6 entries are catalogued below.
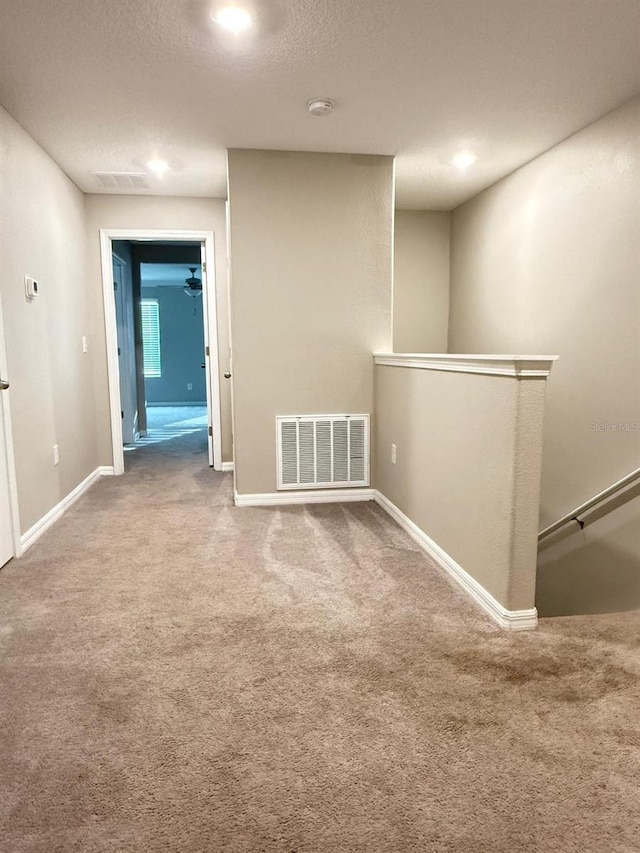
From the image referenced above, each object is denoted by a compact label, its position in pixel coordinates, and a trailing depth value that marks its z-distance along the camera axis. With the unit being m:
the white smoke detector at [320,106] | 2.72
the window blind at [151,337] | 10.22
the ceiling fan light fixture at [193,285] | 7.84
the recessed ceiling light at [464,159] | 3.52
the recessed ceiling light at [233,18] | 1.99
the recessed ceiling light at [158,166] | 3.59
